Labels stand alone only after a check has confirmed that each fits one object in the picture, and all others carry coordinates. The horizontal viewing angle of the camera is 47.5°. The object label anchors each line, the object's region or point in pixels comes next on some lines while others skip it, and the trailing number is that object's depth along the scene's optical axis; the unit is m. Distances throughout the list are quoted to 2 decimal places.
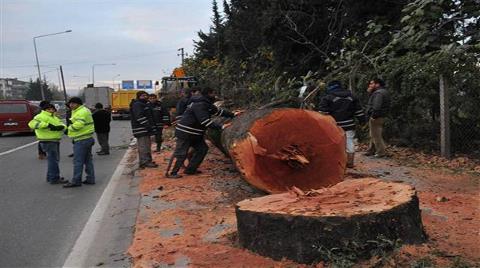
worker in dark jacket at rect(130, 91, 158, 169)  11.02
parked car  23.34
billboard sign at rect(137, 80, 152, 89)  76.40
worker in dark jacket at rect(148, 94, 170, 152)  14.09
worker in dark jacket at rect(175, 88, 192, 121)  12.97
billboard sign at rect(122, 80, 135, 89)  77.28
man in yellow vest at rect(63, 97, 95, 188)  9.62
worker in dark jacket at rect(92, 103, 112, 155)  14.98
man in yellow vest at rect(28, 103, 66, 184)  10.19
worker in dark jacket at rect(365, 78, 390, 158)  10.28
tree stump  4.58
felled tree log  7.10
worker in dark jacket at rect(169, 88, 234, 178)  9.27
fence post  9.80
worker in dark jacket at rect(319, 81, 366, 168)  9.40
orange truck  38.84
